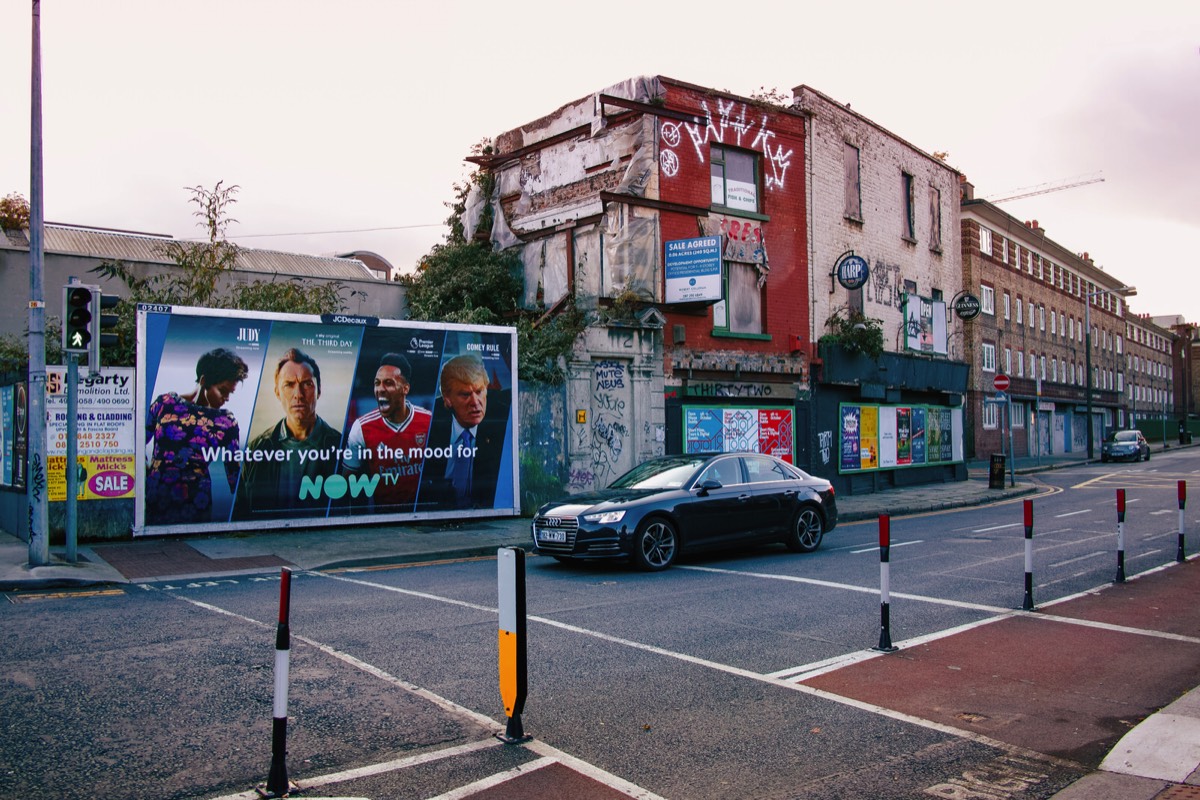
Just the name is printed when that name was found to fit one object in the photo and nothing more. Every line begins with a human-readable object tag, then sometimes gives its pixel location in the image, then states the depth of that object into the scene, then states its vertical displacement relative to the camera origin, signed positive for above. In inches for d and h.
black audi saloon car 452.4 -44.2
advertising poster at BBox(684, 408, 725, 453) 880.9 -2.1
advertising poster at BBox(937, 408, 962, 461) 1268.5 -14.5
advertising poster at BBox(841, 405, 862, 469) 1061.8 -11.3
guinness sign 1258.0 +163.1
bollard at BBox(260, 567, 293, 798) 172.4 -54.7
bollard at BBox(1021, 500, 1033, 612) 362.6 -54.4
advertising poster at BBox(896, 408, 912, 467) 1167.0 -14.1
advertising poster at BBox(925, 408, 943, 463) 1234.0 -12.6
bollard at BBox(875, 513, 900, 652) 293.9 -54.0
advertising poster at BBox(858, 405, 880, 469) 1093.1 -14.0
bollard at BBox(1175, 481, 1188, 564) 474.9 -66.2
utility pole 448.8 +44.0
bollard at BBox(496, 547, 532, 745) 205.6 -46.6
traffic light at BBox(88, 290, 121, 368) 460.4 +54.7
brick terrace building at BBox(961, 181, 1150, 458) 1707.7 +195.2
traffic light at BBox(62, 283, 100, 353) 453.1 +57.5
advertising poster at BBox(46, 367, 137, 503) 542.0 -0.4
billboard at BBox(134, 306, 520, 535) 573.9 +7.1
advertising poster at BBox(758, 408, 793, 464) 959.0 -5.3
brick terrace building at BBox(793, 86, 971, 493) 1033.5 +158.2
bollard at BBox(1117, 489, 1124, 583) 422.2 -55.3
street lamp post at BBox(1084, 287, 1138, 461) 1753.2 +114.0
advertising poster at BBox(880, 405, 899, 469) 1131.9 -13.4
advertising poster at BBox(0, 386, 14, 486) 589.0 +2.8
